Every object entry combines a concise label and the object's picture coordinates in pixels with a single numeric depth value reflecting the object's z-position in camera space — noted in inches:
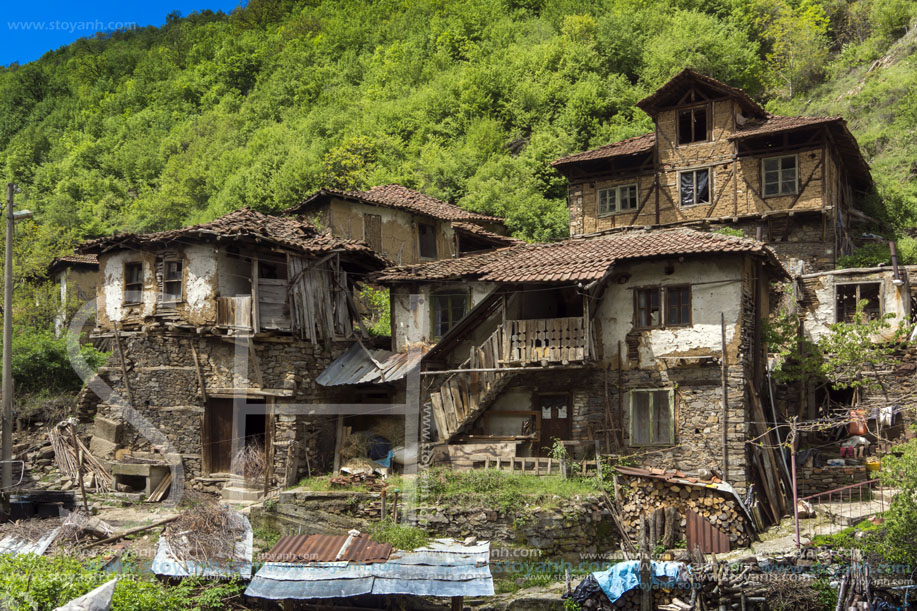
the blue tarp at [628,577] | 641.6
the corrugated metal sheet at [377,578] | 636.7
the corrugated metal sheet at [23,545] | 680.4
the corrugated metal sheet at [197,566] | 660.1
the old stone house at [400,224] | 1214.9
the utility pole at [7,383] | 746.2
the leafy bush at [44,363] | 1130.0
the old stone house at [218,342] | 898.1
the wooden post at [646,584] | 639.1
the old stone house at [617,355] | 803.4
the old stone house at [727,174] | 1125.1
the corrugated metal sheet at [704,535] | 741.3
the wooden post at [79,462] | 815.1
